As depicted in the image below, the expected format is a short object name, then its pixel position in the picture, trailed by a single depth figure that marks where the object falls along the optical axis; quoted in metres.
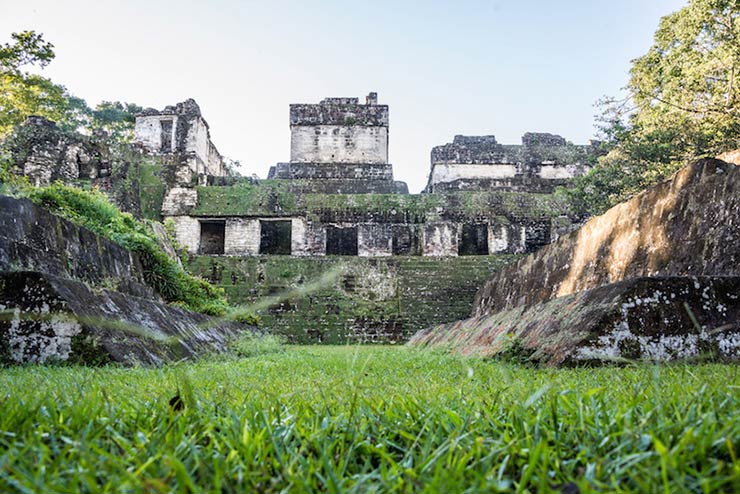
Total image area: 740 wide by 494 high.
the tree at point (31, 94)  14.82
